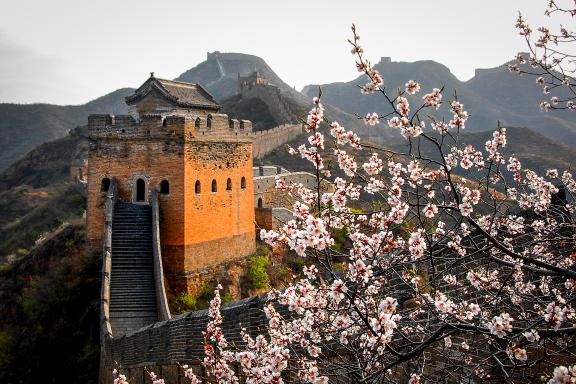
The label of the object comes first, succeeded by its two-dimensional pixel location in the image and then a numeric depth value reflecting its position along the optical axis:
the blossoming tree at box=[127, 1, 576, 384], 3.99
